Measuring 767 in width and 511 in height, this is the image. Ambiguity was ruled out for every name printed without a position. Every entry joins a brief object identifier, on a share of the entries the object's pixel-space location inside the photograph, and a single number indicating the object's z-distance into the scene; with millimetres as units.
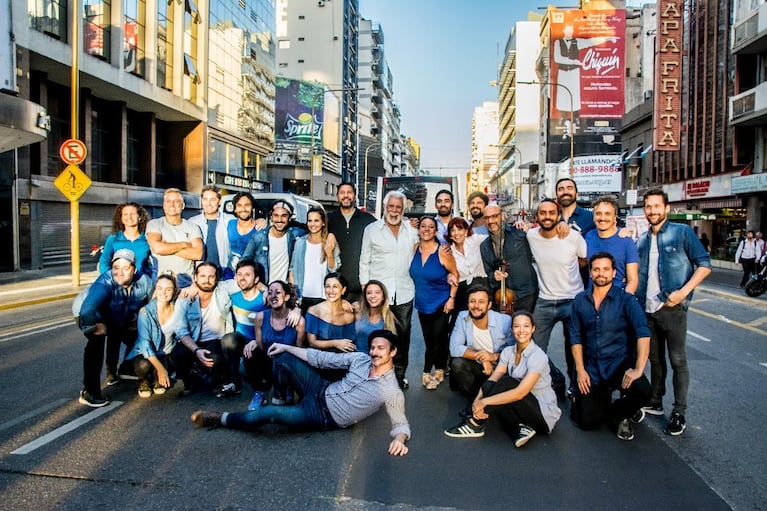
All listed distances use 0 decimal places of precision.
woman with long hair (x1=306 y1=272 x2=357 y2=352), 5555
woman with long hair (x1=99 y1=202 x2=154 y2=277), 5719
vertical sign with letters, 32000
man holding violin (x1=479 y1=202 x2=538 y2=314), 5805
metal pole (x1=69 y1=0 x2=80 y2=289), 15570
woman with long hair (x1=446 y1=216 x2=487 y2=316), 6355
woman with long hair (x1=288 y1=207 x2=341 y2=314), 6203
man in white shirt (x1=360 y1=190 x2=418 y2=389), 5973
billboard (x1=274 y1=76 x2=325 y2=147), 62562
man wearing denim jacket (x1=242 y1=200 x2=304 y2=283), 6254
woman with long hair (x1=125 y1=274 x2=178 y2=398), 5398
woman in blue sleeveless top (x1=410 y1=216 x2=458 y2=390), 6004
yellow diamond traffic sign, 15477
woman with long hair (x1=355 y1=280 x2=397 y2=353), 5527
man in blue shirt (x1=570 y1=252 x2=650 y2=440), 4641
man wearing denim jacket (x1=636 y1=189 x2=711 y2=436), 4812
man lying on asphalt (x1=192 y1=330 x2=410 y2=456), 4461
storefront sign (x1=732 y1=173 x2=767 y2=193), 25031
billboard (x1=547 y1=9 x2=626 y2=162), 57594
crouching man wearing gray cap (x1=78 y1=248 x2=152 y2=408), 5164
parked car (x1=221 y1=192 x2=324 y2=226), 16244
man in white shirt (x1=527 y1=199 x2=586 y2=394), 5422
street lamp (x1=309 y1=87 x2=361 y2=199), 32406
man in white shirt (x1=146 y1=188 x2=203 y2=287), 5977
